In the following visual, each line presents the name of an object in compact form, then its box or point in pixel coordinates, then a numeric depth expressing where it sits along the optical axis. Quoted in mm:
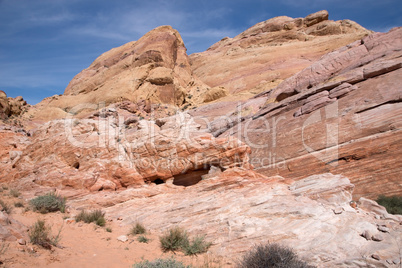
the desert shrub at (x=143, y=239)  6812
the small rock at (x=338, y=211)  6268
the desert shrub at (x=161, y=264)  4645
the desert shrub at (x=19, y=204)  7903
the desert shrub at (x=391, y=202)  7641
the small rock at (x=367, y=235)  5332
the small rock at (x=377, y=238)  5211
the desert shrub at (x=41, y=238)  5223
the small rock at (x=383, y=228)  5457
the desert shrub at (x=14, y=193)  8784
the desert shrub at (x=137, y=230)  7266
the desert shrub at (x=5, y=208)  6935
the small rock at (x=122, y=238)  6834
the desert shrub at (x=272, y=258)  4766
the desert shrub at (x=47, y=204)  7881
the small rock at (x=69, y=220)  7424
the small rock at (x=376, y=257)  4711
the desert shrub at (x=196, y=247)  6117
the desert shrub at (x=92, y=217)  7645
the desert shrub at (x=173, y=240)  6412
